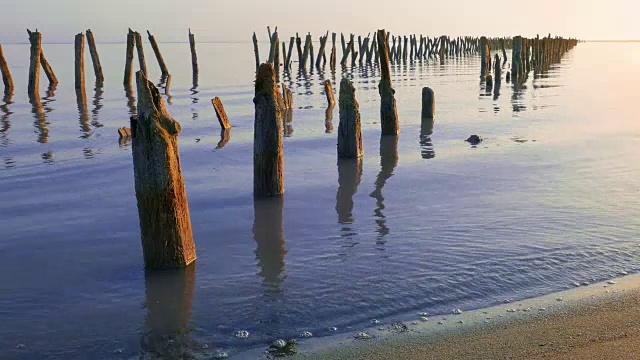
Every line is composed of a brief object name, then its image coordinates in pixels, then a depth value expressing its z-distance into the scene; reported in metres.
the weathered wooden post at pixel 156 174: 5.14
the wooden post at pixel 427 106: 15.46
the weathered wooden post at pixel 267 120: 7.43
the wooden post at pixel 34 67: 22.69
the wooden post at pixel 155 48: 30.97
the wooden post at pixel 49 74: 28.17
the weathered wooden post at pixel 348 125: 9.87
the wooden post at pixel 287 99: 18.10
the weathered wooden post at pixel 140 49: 28.28
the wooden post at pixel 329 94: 17.83
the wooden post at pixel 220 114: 14.48
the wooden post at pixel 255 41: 37.58
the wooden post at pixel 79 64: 25.06
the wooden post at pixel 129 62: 26.92
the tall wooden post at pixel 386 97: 11.98
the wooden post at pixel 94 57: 27.59
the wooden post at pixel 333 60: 39.12
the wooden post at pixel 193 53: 34.47
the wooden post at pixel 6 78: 25.27
